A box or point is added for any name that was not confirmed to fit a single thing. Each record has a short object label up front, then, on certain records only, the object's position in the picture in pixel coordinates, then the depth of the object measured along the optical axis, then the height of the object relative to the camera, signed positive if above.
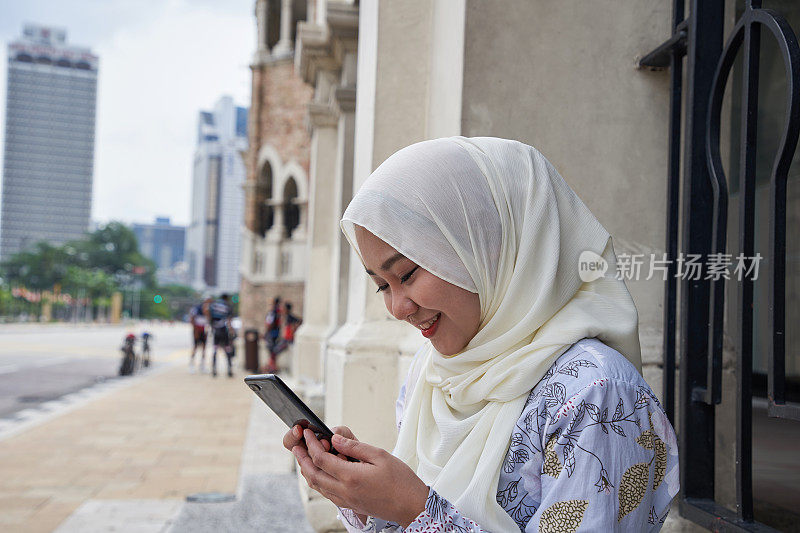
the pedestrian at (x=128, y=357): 15.02 -1.98
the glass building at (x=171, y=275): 182.00 -1.99
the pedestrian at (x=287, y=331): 13.39 -1.14
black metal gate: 1.76 +0.15
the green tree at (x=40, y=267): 83.25 -0.42
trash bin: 15.27 -1.72
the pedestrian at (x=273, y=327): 13.97 -1.12
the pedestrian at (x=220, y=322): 14.55 -1.09
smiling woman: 1.17 -0.15
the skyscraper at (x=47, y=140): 135.62 +24.36
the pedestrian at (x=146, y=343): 17.23 -1.89
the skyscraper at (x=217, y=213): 126.44 +10.59
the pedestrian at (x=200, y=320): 15.73 -1.15
